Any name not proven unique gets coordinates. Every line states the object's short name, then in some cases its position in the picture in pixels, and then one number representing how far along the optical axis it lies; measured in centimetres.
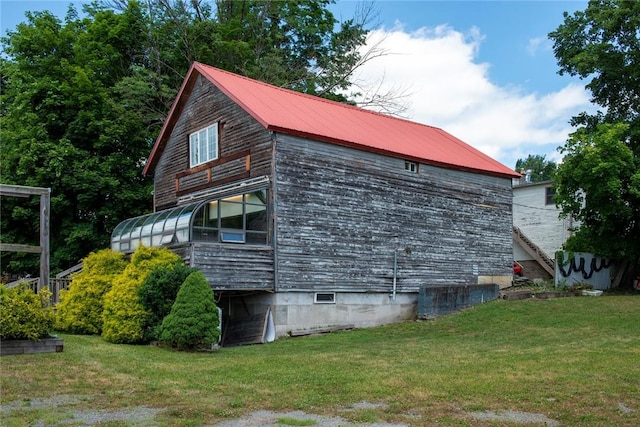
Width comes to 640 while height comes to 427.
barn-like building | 1986
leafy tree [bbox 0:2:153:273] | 2741
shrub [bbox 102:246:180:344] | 1681
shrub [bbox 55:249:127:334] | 1888
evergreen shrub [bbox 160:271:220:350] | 1548
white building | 3406
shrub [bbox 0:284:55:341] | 1277
